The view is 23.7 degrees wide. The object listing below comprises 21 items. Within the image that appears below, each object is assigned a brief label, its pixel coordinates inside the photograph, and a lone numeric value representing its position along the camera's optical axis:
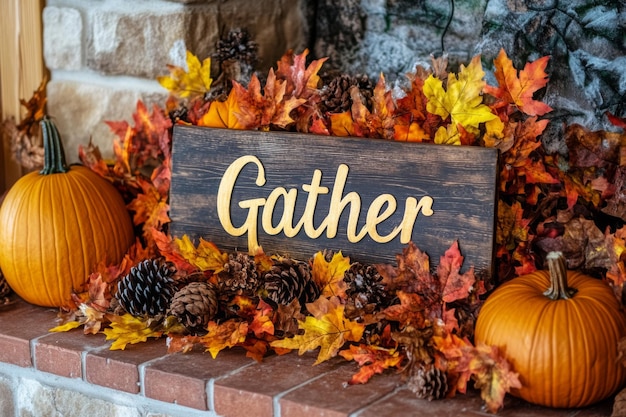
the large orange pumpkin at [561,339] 1.76
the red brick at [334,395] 1.79
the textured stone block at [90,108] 2.33
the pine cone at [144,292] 2.02
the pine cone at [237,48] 2.25
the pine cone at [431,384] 1.80
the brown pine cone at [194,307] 1.95
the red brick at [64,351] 1.99
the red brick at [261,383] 1.83
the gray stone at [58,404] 1.98
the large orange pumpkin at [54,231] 2.11
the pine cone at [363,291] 1.92
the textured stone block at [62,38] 2.33
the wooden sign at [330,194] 1.90
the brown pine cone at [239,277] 2.00
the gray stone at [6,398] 2.09
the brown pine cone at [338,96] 2.06
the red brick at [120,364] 1.93
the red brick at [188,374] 1.87
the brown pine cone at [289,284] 1.96
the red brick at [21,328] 2.04
